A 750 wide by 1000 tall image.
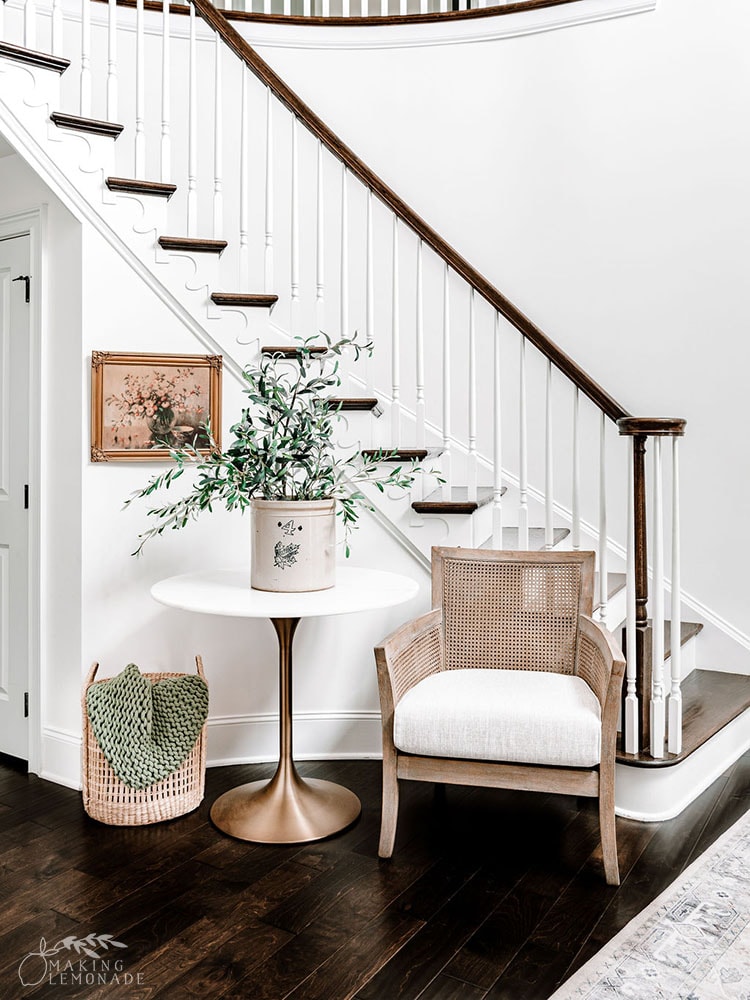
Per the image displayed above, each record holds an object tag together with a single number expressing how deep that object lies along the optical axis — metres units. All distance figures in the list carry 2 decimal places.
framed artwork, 2.82
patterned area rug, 1.79
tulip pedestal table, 2.33
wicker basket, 2.58
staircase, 2.69
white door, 3.00
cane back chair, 2.21
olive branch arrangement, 2.47
